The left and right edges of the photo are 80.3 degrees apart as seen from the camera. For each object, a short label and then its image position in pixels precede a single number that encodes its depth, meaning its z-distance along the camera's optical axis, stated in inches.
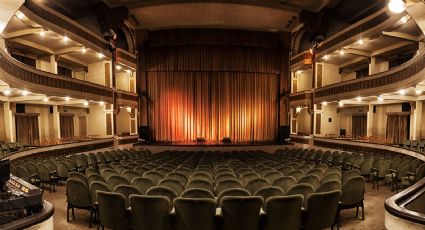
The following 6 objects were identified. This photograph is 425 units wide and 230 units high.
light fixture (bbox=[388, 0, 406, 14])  170.4
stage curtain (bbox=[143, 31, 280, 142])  703.7
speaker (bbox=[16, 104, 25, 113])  552.0
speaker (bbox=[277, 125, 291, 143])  706.2
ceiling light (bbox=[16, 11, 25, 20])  362.1
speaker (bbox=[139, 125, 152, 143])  681.0
